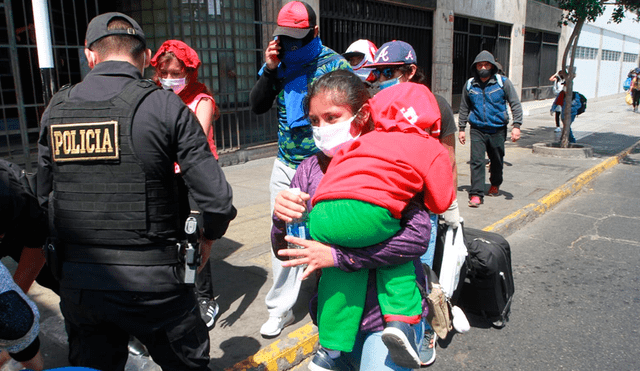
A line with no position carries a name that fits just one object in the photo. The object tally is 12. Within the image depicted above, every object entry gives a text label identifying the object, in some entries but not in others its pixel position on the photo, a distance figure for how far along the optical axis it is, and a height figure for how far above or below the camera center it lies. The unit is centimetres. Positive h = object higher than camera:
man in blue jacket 650 -49
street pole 344 +30
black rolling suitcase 346 -139
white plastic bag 309 -111
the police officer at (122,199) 187 -43
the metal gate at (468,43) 1659 +115
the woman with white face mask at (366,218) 181 -50
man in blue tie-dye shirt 314 -7
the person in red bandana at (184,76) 314 +3
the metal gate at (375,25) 1082 +126
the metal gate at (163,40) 702 +50
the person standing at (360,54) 504 +24
